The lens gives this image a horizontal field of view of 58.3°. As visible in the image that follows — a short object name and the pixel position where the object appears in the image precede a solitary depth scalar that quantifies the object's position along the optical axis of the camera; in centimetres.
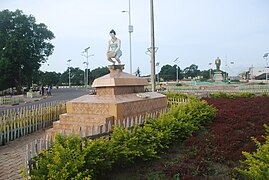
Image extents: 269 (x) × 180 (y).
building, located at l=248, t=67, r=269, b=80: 7750
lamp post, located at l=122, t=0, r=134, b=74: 2549
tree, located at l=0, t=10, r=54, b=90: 3139
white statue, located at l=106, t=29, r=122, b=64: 914
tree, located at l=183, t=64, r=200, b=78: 9296
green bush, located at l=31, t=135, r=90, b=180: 322
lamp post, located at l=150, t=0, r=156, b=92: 1357
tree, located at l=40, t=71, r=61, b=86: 6515
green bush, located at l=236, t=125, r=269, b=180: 305
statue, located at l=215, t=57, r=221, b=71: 3883
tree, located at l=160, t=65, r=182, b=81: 8381
